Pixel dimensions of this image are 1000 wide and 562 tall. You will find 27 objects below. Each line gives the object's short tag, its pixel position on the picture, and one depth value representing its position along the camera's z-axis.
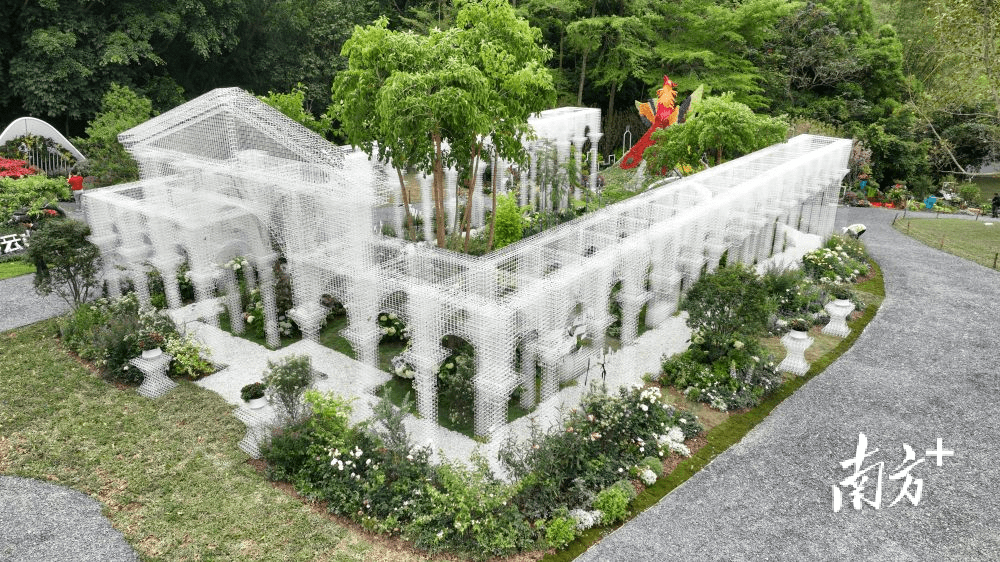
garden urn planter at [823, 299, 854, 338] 16.06
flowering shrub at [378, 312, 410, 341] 15.06
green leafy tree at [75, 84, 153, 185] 21.25
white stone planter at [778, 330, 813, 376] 14.00
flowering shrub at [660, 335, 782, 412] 13.10
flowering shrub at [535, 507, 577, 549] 9.33
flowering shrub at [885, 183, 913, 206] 30.50
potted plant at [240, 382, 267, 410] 11.82
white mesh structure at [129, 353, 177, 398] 13.15
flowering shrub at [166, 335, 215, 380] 13.72
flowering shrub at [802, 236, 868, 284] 19.20
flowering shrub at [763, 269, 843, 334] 15.73
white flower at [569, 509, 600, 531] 9.66
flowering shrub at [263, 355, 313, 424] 11.10
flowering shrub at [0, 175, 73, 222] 21.03
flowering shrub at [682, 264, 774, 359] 13.02
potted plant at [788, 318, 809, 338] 14.01
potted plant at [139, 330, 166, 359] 13.25
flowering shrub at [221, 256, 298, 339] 15.52
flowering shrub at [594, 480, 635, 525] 9.89
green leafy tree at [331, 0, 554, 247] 12.09
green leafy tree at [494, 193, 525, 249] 18.52
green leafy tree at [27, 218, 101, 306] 15.15
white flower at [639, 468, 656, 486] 10.66
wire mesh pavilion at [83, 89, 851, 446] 11.33
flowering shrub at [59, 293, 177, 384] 13.60
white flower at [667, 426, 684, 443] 11.66
